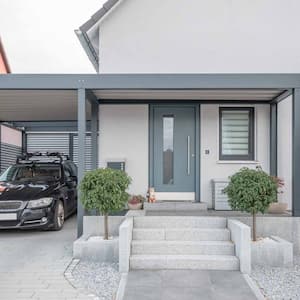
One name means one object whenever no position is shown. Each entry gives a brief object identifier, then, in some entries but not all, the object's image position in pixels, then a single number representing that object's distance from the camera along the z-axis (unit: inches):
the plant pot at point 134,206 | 301.2
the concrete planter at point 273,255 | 226.1
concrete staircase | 218.7
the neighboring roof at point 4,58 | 892.3
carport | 262.5
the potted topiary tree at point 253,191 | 231.8
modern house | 338.0
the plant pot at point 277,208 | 294.7
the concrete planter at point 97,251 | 234.2
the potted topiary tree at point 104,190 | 233.6
